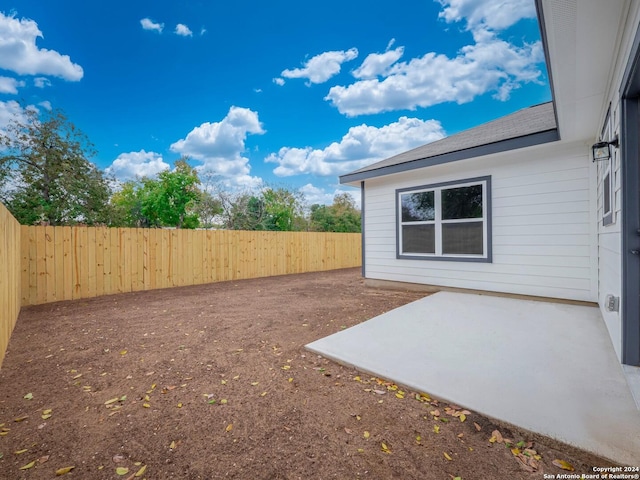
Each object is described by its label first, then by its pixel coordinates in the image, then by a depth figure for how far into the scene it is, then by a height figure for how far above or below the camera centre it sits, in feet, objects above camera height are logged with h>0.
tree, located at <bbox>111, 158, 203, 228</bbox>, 41.06 +5.86
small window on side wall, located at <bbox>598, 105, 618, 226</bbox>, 9.17 +2.21
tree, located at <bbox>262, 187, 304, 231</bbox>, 51.06 +5.57
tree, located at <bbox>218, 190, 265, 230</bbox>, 49.11 +4.87
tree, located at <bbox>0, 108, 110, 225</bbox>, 26.81 +6.80
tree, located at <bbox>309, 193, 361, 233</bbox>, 60.29 +4.91
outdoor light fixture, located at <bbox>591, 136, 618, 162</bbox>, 9.43 +2.94
